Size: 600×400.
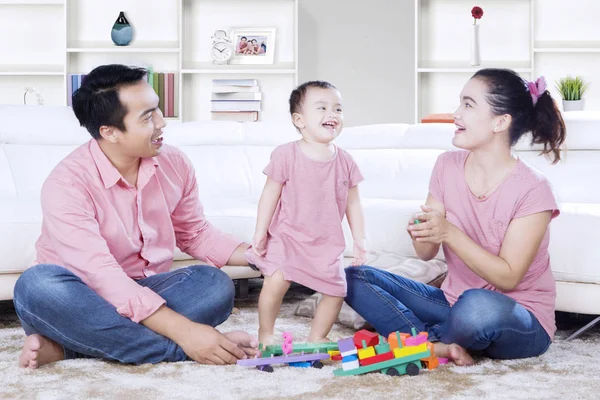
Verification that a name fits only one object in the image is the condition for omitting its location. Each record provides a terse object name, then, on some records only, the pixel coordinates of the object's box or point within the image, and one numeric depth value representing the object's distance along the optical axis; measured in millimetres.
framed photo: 5207
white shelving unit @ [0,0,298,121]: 5215
